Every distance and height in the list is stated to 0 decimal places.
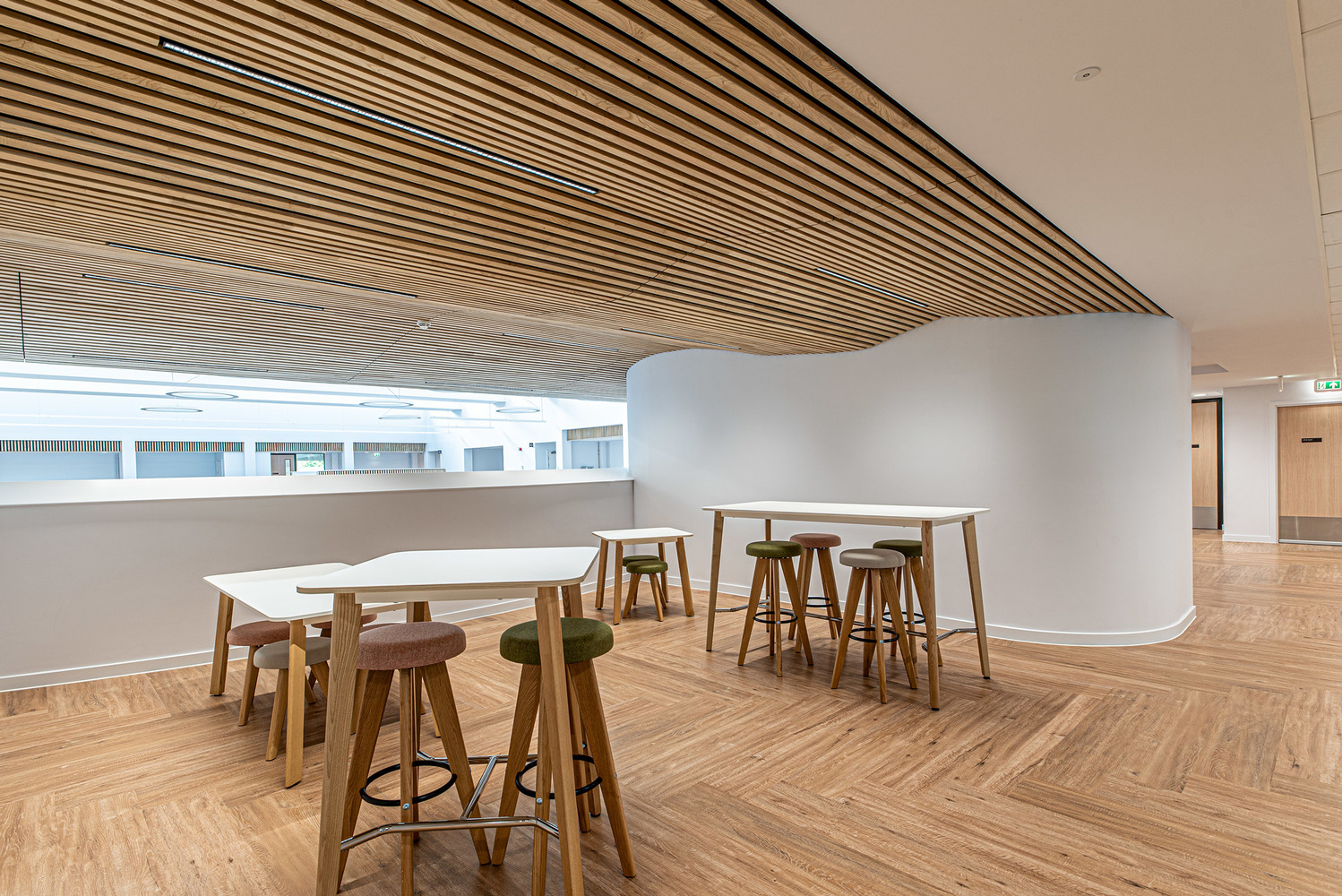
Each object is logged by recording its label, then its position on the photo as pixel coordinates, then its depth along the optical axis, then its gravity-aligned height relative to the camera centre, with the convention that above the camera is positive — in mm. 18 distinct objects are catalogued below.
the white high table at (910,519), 4047 -476
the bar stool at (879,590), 4258 -883
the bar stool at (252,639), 3857 -1017
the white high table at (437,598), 2031 -612
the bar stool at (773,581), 4797 -926
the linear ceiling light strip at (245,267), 3436 +986
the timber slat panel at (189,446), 11144 +114
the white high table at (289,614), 3133 -753
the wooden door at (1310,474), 10344 -580
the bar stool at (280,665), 3404 -1041
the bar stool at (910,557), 4695 -770
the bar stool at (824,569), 5043 -899
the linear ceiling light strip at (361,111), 1880 +1025
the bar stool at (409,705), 2330 -851
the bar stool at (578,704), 2328 -845
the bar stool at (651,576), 6348 -1178
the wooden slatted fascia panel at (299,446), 12047 +92
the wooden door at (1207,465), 12008 -497
